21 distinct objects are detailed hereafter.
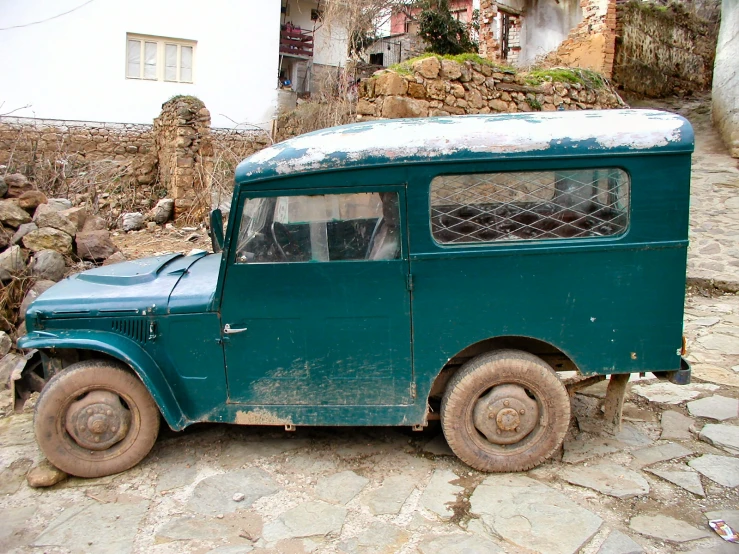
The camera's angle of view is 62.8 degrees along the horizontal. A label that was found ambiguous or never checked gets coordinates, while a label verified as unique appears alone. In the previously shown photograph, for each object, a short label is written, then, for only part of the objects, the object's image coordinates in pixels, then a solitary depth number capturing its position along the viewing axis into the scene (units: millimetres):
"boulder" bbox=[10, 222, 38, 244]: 6914
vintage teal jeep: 3527
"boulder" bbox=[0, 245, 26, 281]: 6215
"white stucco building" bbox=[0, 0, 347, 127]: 18828
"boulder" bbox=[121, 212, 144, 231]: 11508
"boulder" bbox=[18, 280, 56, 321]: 5922
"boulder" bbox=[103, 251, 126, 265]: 6980
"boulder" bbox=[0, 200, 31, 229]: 7156
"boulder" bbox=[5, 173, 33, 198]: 7891
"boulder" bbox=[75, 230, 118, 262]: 7031
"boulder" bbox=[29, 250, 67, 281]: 6367
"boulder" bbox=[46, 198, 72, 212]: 8302
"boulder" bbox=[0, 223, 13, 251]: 6906
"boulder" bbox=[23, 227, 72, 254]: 6750
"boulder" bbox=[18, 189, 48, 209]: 7703
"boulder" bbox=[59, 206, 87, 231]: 7371
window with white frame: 20297
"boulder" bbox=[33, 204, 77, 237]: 7039
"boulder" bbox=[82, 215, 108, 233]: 7780
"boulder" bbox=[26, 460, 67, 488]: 3738
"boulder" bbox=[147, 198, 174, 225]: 12086
